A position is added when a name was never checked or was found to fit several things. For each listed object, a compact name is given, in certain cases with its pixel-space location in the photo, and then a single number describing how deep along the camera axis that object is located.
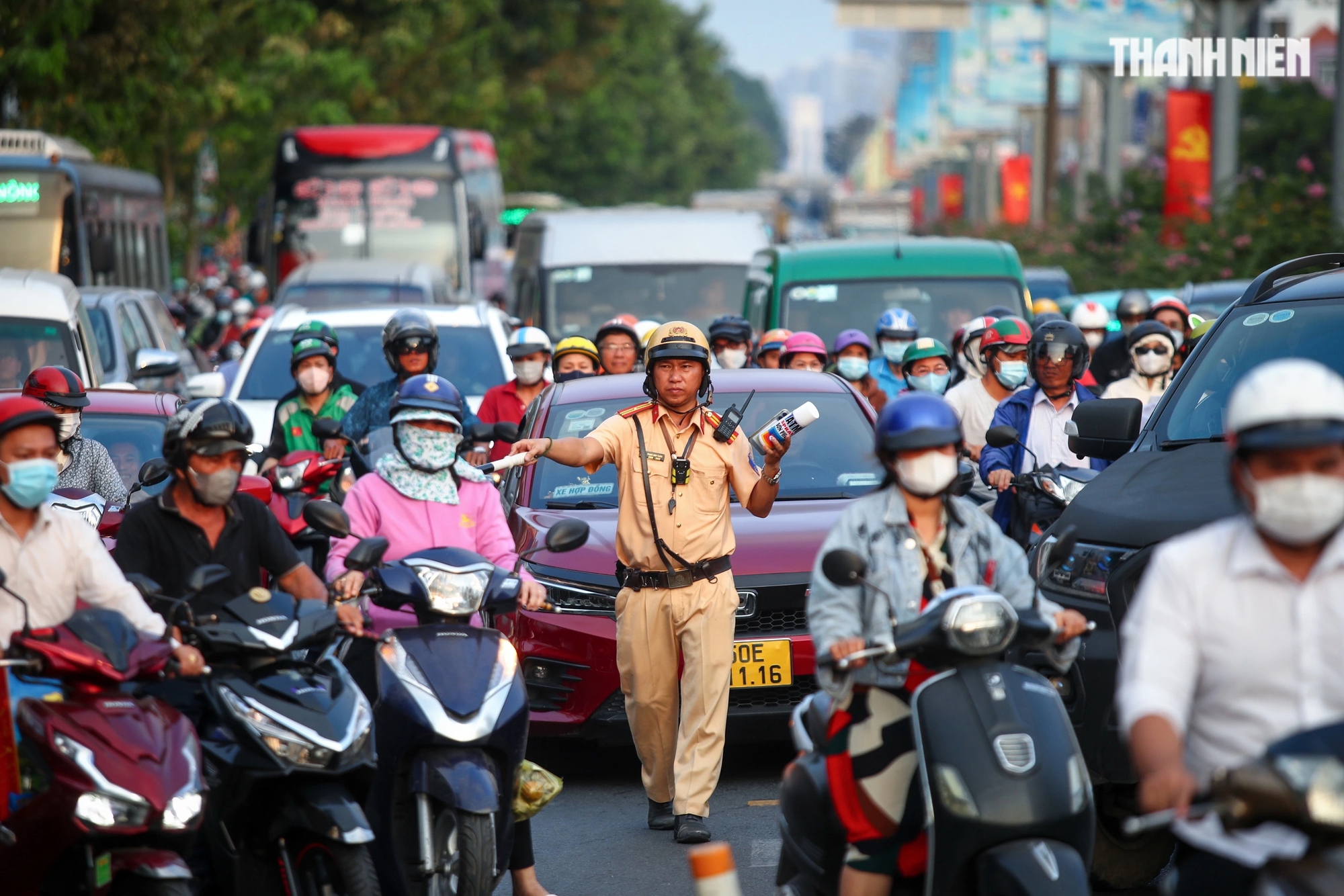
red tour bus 53.72
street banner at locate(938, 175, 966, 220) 167.25
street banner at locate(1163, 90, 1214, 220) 50.47
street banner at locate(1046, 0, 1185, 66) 61.28
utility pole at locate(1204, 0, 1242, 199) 47.19
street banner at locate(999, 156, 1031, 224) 107.87
